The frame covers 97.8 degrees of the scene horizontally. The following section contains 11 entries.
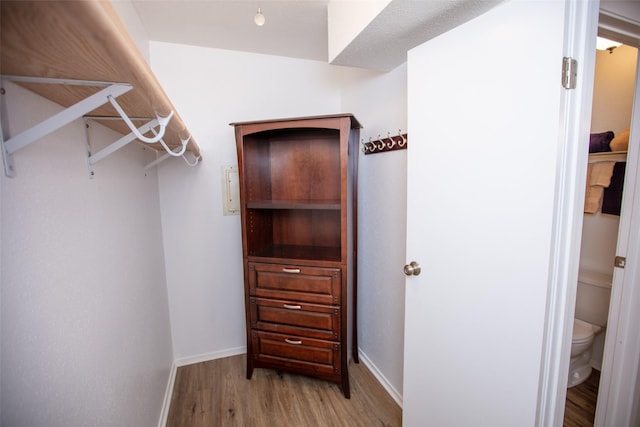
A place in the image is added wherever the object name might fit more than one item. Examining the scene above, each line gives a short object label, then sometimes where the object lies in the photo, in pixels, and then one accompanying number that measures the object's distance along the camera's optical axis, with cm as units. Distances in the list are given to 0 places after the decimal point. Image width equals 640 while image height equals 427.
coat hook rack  160
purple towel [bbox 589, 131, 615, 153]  191
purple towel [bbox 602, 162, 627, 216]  186
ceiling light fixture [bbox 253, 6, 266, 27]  131
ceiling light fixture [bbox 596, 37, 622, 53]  188
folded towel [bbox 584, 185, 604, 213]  199
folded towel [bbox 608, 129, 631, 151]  180
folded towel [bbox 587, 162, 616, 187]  192
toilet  184
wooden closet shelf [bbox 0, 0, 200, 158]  38
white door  85
